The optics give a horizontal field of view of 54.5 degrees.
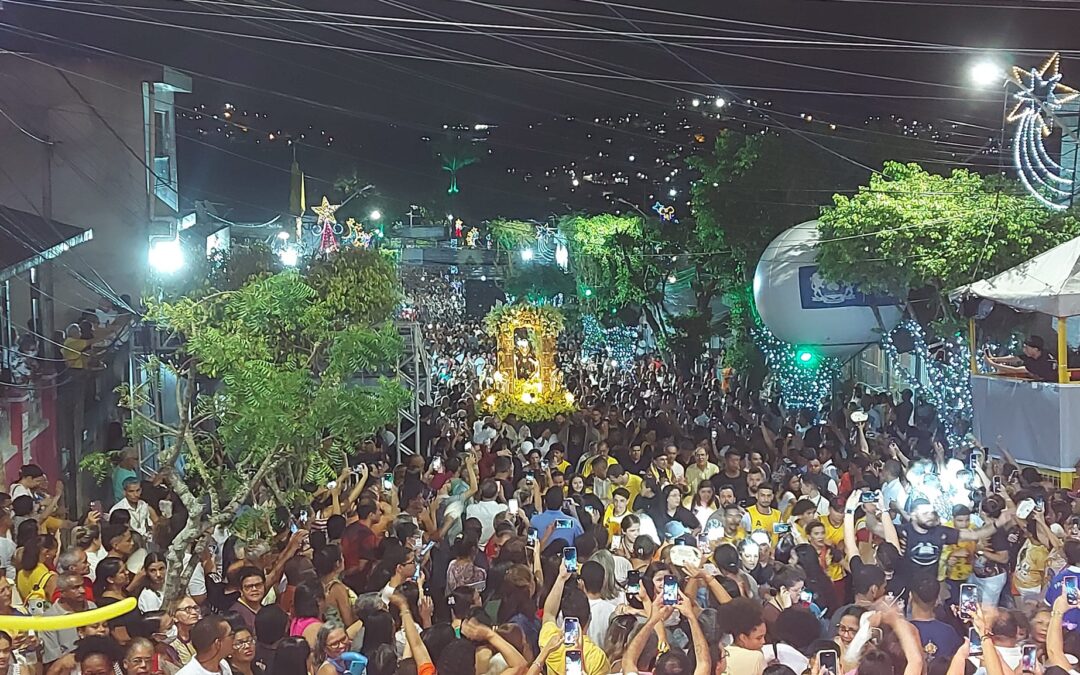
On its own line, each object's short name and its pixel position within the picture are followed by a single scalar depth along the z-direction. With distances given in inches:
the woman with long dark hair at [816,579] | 258.7
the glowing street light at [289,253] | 845.3
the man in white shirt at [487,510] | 336.8
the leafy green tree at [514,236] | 1904.5
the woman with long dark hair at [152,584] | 262.7
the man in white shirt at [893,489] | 350.2
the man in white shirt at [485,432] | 552.6
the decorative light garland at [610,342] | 1133.7
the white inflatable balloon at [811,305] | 720.3
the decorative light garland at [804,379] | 753.0
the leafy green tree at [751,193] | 883.4
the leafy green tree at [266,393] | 326.0
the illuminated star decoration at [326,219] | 974.4
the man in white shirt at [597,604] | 243.1
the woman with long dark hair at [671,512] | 326.6
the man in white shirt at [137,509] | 348.2
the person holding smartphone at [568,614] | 210.1
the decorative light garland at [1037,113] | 507.8
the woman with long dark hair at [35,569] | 271.7
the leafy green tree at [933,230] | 580.7
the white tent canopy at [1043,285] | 456.8
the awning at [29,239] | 393.1
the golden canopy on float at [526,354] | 765.3
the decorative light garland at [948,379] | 573.3
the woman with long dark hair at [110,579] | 259.3
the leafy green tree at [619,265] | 1135.0
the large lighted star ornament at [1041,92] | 504.7
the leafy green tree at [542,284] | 1817.2
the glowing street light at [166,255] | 617.3
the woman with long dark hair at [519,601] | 238.1
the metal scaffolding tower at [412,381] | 575.5
